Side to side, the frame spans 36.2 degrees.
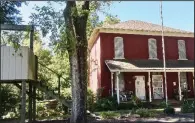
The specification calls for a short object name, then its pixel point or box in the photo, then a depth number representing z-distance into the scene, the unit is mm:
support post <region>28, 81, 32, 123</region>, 16028
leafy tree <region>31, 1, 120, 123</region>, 13891
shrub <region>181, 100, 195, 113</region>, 17369
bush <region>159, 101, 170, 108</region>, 21547
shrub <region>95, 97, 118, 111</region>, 20792
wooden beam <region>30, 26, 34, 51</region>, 14456
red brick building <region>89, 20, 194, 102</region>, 23750
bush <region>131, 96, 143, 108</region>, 21497
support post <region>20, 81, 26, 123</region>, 13453
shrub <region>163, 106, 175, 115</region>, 16891
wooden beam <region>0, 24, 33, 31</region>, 13525
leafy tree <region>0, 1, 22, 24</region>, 20409
